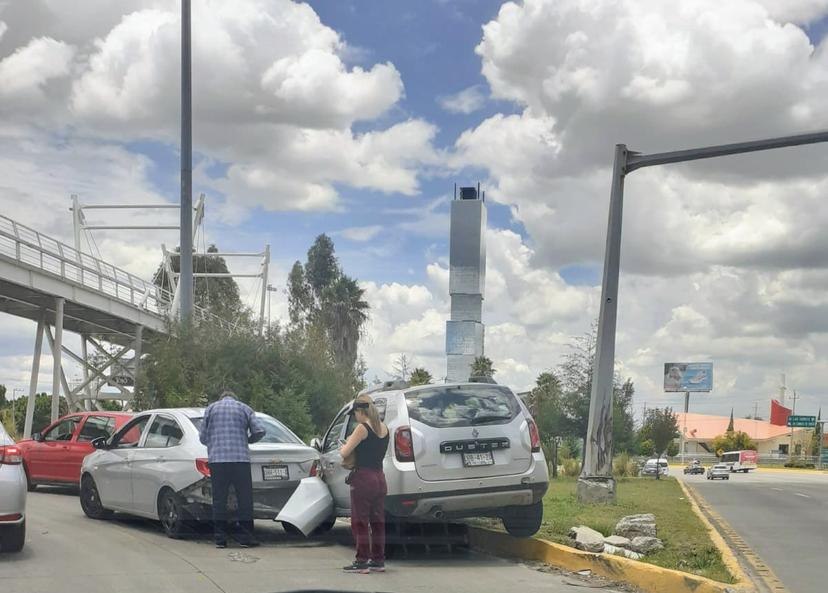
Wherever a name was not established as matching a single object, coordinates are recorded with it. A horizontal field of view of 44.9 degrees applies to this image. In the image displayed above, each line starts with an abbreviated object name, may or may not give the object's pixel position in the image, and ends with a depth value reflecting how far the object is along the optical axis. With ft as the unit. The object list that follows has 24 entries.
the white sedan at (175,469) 38.37
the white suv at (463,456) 33.99
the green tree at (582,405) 126.11
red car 55.42
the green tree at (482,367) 238.89
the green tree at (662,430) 176.04
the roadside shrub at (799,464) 302.45
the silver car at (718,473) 186.39
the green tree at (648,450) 274.26
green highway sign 328.08
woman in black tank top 32.24
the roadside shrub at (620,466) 124.98
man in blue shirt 36.50
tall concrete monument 540.11
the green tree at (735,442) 379.96
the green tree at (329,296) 227.61
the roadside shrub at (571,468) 124.18
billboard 368.48
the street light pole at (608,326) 52.95
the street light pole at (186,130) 74.90
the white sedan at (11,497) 31.68
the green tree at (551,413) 126.52
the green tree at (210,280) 232.32
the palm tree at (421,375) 180.91
